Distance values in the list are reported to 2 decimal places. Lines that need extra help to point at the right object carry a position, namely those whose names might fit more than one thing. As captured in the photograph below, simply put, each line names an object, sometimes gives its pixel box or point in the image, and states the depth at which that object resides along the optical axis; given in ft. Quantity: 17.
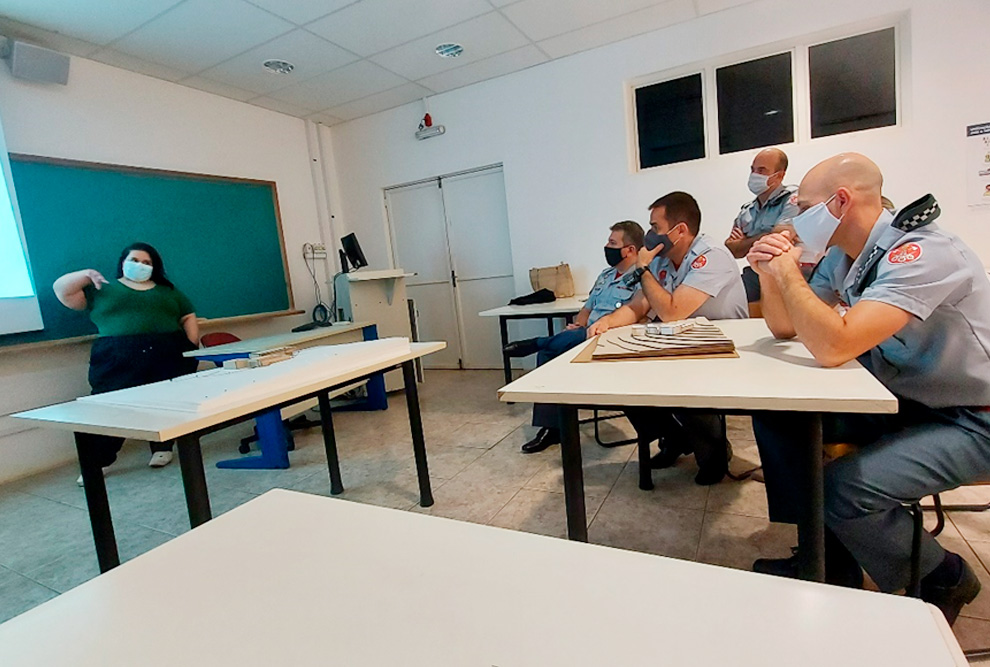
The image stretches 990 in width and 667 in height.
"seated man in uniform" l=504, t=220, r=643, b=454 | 8.57
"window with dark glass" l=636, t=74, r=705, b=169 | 12.67
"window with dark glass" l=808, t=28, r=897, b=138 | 10.90
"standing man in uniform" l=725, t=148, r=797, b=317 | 9.17
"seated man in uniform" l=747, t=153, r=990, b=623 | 3.43
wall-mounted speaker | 9.68
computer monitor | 14.21
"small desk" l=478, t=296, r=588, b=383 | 11.47
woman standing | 9.73
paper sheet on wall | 10.03
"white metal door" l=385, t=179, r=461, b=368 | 16.76
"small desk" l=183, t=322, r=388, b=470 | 9.01
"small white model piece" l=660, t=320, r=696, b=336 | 5.19
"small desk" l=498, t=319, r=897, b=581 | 3.04
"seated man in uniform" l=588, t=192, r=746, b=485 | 6.49
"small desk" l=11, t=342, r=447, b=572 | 3.96
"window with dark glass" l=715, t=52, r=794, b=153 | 11.70
